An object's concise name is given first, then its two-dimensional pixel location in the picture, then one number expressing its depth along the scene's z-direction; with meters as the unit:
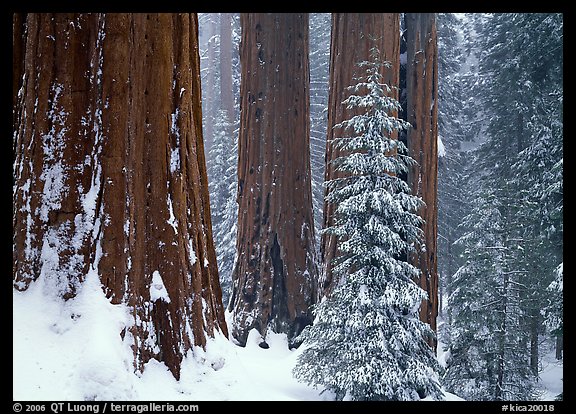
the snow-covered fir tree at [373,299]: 5.18
